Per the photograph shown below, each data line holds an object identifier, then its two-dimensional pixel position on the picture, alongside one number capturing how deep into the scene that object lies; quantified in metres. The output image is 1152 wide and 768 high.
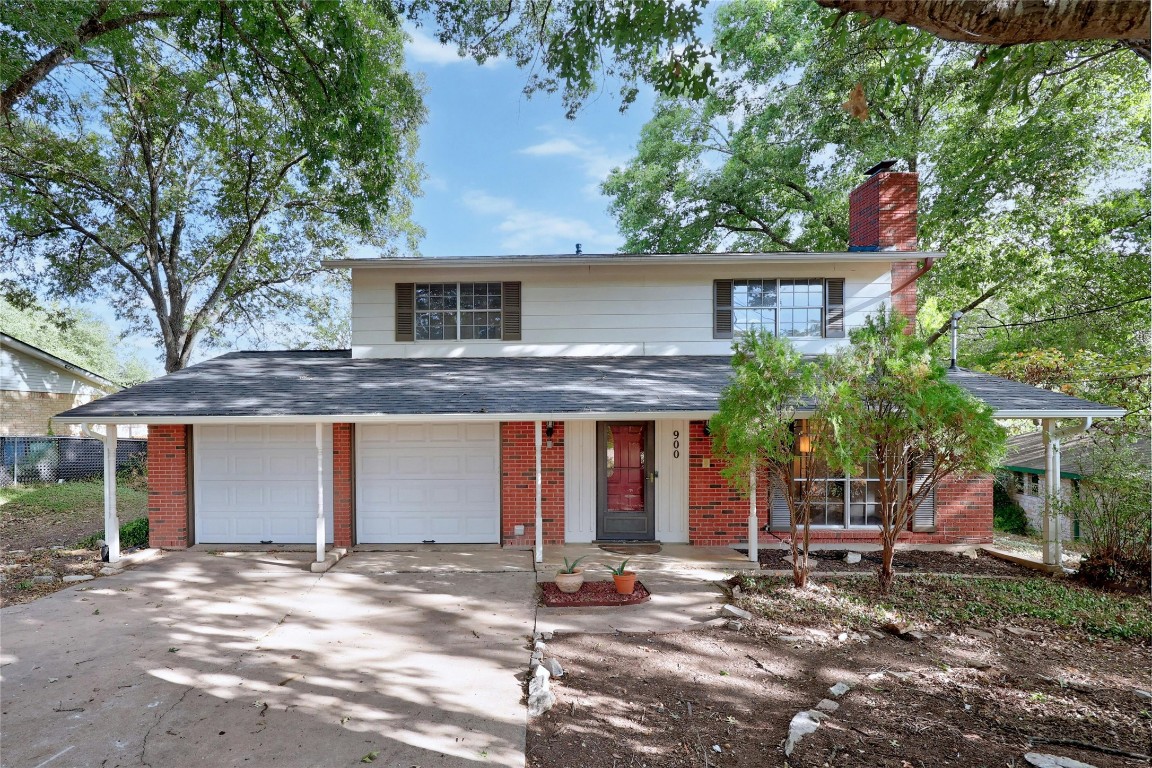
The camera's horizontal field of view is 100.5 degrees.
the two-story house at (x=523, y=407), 6.88
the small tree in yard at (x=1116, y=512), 5.95
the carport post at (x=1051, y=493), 6.66
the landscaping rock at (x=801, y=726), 3.10
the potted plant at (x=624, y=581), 5.60
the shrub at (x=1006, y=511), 13.34
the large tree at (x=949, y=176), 10.58
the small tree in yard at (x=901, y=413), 5.20
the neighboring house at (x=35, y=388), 15.52
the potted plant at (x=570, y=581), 5.70
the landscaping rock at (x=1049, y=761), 2.85
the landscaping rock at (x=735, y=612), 5.09
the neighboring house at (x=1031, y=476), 11.33
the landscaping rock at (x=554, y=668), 3.96
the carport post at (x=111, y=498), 6.61
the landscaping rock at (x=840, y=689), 3.66
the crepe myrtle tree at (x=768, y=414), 5.33
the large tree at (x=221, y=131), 5.75
